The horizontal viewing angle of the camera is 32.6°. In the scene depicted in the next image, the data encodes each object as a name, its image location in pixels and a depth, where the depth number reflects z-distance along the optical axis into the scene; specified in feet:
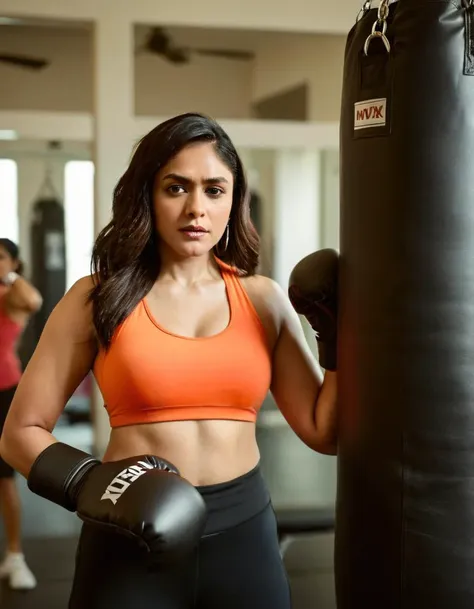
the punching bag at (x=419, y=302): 3.92
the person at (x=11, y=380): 10.18
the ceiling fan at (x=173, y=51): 18.24
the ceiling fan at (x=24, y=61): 17.81
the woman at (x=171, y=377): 4.47
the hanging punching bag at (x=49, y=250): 17.43
